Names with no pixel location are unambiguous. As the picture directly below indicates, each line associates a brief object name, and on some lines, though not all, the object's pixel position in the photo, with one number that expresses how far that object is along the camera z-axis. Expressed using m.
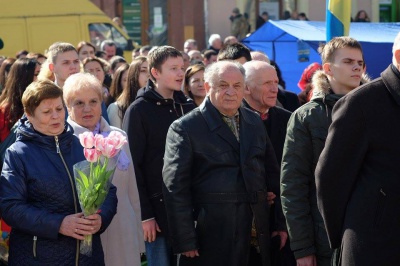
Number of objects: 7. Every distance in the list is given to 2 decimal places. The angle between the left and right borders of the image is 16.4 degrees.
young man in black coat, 10.58
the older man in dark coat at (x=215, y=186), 8.93
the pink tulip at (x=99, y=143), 8.23
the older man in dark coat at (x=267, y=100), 10.50
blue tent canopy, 19.90
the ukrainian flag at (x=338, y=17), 12.33
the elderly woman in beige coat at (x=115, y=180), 9.46
